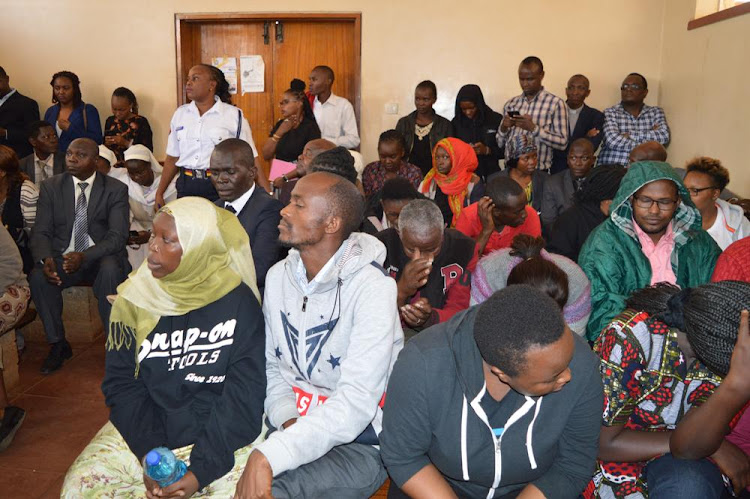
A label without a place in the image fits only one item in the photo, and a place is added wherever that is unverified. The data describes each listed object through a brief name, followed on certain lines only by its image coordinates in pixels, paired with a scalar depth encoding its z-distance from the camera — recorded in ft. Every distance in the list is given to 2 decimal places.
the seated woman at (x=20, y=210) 14.23
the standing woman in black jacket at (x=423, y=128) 18.10
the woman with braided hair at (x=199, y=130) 14.52
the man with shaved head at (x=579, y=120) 18.43
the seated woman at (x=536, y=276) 6.92
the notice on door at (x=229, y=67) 22.98
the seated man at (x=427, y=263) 8.52
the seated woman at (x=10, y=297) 10.02
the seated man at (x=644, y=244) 8.39
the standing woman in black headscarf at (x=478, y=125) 18.16
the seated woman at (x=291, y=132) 16.52
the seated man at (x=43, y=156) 17.03
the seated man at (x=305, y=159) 12.87
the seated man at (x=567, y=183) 15.10
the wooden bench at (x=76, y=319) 14.15
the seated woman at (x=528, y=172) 15.74
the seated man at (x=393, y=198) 11.07
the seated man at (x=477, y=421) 5.38
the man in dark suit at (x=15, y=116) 20.04
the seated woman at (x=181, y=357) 6.35
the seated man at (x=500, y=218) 10.98
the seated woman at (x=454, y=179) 14.73
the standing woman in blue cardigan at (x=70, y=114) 20.29
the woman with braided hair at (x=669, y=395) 5.73
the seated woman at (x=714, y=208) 10.81
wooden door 22.24
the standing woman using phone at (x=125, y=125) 20.54
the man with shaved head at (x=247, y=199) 10.16
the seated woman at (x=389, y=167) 15.14
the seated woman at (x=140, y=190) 15.52
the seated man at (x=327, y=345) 5.94
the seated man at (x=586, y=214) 10.77
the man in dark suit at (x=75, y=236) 13.01
